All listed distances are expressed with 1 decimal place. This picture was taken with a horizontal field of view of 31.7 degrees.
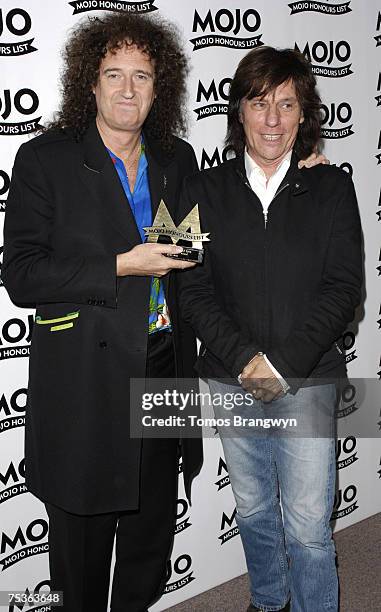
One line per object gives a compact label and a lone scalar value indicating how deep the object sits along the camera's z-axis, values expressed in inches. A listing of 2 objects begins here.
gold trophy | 72.9
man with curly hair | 73.8
